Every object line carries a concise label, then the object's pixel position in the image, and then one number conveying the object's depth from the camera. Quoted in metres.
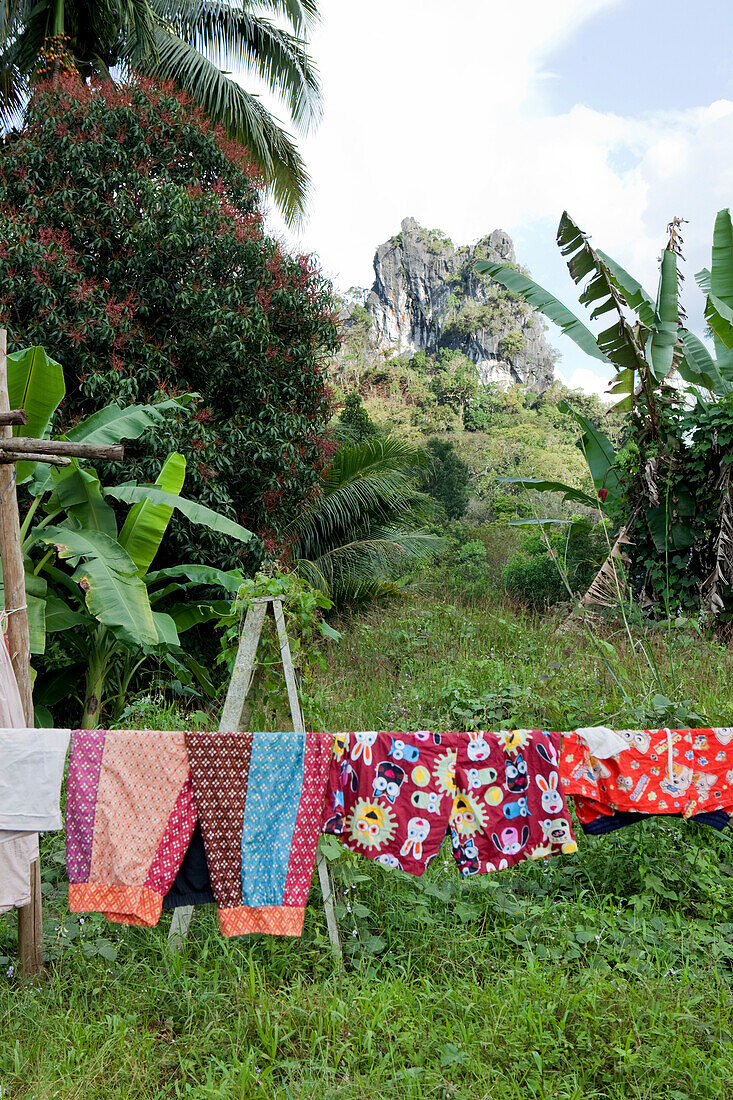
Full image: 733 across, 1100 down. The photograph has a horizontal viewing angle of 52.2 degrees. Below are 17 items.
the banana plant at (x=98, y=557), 5.03
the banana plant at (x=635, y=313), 8.27
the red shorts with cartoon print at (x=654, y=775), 3.19
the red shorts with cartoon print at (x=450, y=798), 3.02
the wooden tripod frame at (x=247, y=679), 3.26
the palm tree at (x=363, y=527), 10.45
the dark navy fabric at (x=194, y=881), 2.96
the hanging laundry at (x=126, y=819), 2.86
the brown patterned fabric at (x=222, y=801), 2.92
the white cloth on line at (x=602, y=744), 3.18
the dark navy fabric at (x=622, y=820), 3.31
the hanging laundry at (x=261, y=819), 2.92
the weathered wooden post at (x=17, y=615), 3.11
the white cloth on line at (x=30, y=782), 2.78
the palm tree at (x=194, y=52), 10.41
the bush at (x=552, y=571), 10.95
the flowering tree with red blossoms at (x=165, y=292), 7.33
